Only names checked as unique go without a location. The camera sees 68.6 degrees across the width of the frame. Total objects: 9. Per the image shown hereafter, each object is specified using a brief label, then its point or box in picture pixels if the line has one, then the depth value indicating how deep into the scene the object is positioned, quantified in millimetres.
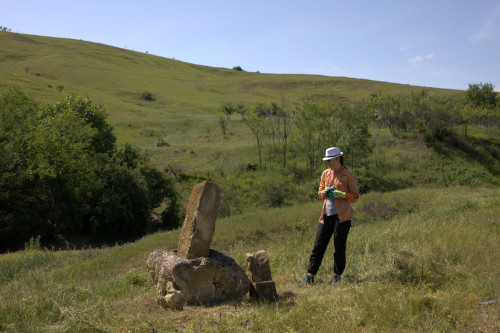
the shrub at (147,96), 84888
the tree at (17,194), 20016
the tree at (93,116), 28766
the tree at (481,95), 60250
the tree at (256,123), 37138
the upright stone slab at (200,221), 5785
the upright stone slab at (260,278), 5539
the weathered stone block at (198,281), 5344
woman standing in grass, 6121
